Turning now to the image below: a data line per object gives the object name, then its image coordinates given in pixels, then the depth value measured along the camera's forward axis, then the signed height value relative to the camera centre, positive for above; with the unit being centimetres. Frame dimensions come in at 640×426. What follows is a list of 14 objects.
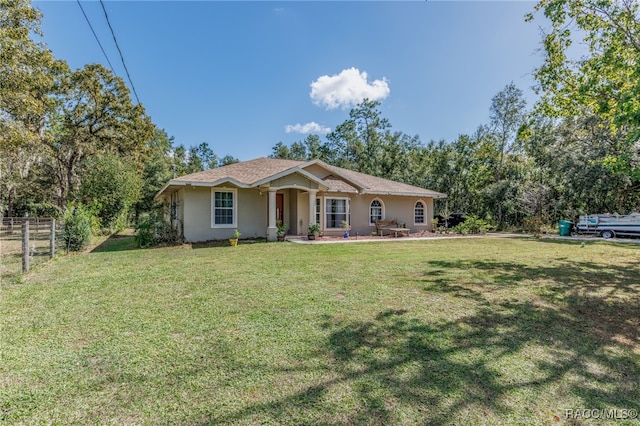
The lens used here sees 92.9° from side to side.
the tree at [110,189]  1917 +224
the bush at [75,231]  1105 -26
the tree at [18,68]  1185 +645
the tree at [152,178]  3132 +473
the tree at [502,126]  2580 +844
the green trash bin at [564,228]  1869 -65
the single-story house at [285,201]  1370 +106
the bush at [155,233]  1229 -43
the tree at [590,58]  805 +481
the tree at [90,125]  2103 +732
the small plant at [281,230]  1400 -40
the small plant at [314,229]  1425 -38
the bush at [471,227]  1953 -53
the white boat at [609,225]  1647 -45
